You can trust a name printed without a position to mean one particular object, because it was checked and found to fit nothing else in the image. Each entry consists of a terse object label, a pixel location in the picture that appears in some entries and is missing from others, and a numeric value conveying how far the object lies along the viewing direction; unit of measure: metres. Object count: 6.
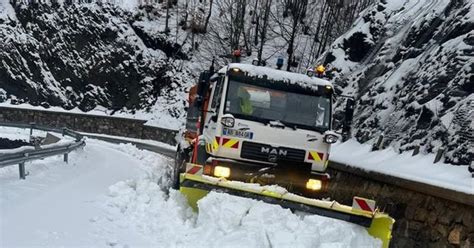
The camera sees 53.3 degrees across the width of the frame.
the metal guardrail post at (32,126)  19.80
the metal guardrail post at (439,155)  8.52
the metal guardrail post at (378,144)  10.88
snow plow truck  7.76
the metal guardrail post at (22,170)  8.05
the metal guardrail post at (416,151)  9.41
